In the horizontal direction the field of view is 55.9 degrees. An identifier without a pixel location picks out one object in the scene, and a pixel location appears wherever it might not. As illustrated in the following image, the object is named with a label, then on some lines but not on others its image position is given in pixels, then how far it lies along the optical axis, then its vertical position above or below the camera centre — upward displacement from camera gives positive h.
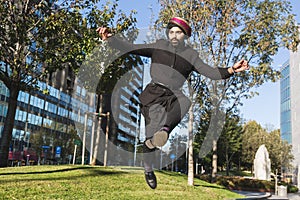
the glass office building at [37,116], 47.39 +5.80
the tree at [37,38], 14.12 +5.38
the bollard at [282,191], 25.33 -2.96
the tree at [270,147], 45.15 +1.59
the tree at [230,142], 43.68 +2.02
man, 3.57 +1.02
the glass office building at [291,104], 54.89 +11.08
